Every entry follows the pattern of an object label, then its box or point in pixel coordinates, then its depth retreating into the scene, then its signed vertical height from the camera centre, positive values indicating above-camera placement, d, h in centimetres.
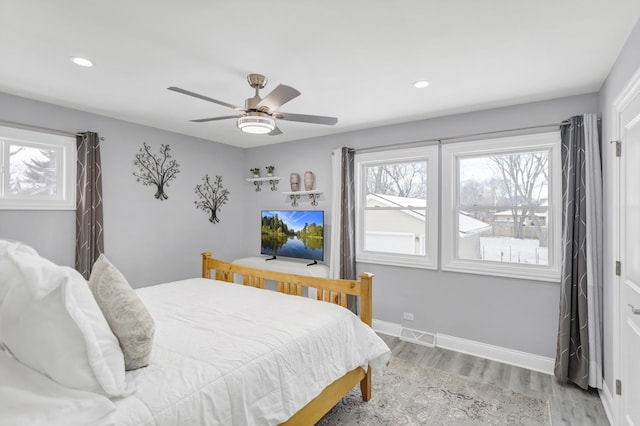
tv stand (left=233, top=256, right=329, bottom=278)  412 -68
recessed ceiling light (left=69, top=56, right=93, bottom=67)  232 +111
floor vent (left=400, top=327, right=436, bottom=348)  356 -136
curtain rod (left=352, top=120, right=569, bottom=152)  296 +83
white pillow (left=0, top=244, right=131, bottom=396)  111 -41
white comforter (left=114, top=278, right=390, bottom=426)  129 -70
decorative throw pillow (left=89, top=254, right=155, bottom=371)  138 -45
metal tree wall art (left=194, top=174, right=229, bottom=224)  471 +27
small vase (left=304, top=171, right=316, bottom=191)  449 +47
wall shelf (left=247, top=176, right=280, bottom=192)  488 +52
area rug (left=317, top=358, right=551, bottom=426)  227 -142
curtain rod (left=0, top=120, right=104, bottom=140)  300 +83
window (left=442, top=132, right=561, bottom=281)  306 +9
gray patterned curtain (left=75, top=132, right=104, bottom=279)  339 +8
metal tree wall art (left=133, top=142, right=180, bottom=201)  401 +59
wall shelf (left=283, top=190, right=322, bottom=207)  450 +27
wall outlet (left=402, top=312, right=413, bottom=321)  373 -116
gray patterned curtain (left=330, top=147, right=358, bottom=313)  405 -7
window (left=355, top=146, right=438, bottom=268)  367 +10
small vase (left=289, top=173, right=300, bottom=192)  461 +46
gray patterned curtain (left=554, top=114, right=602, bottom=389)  260 -35
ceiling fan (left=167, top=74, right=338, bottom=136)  214 +75
